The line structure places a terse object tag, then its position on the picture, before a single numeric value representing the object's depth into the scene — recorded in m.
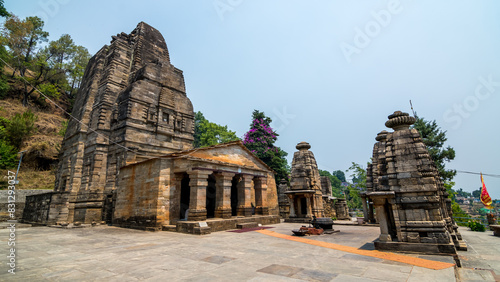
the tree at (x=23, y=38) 39.44
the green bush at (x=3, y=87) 35.62
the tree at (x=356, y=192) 38.48
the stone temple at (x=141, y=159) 14.30
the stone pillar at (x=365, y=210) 16.86
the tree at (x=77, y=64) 46.06
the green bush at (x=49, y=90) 39.19
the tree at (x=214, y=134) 42.88
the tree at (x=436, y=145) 26.77
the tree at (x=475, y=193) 147.43
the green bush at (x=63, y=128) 34.94
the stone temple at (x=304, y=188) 16.05
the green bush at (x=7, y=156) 26.47
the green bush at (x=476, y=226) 14.24
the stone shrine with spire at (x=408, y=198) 6.77
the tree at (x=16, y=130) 29.36
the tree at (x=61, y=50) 46.44
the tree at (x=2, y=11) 29.47
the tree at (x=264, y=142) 36.56
